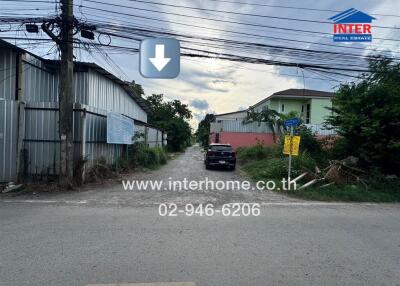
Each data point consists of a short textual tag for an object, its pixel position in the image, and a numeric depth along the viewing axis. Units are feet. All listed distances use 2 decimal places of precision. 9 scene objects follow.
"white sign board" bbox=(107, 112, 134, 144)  40.29
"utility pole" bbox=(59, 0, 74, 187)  32.78
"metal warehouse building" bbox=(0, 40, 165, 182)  33.50
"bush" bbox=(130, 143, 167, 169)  52.90
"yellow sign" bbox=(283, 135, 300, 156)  36.29
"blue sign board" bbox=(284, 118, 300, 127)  35.97
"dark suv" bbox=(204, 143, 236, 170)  56.80
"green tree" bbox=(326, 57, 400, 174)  38.27
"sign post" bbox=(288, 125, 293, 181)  36.65
